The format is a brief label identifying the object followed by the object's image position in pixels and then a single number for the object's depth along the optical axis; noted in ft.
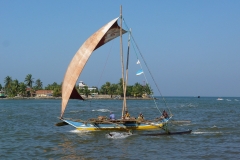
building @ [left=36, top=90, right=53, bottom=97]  620.49
